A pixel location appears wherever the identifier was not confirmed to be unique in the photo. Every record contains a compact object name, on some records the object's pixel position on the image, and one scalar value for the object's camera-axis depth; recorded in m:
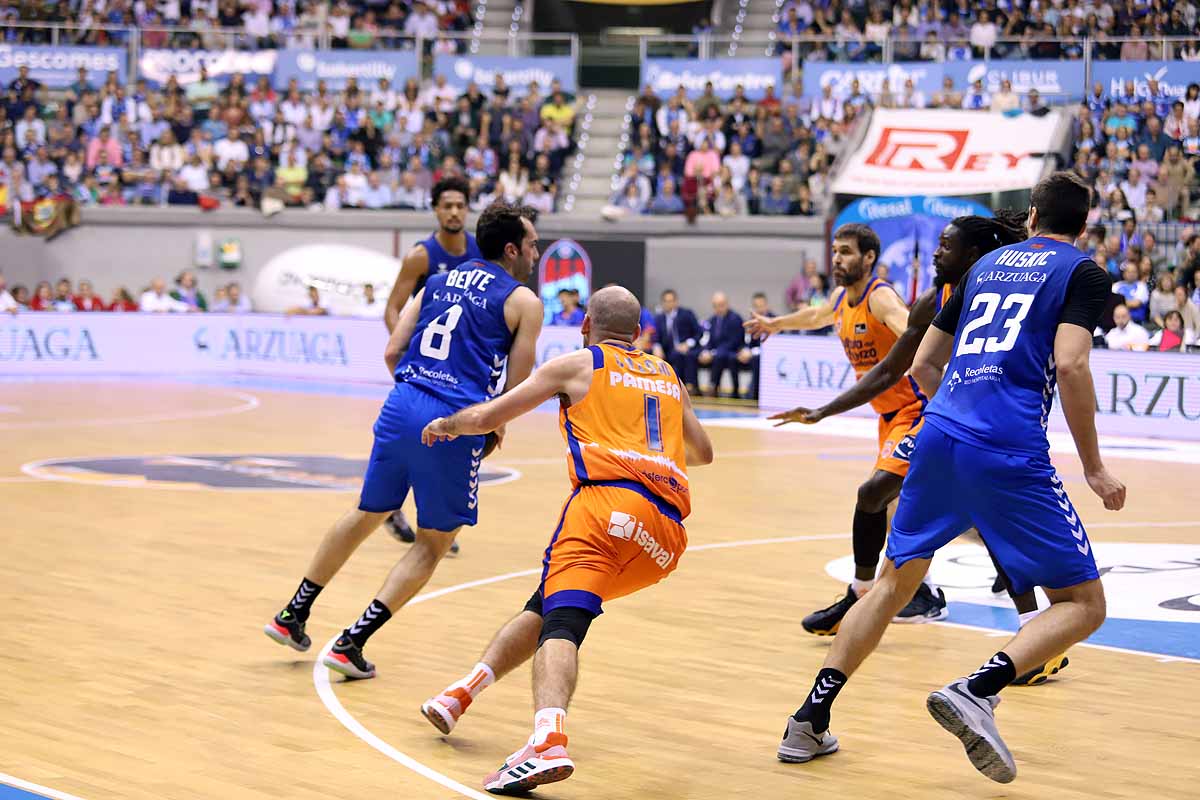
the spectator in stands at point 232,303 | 25.84
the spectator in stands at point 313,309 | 24.52
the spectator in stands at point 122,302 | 25.30
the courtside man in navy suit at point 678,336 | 21.94
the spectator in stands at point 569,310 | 22.38
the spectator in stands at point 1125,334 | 18.66
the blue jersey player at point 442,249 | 8.58
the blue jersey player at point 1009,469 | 5.05
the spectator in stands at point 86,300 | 24.92
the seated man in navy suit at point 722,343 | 21.58
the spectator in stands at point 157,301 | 25.53
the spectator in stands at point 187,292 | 26.05
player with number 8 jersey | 6.51
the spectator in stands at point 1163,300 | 19.48
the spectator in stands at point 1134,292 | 19.70
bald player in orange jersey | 5.24
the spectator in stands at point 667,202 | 26.14
